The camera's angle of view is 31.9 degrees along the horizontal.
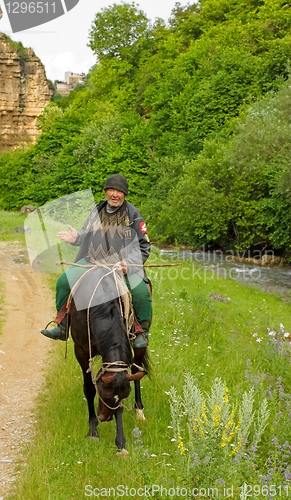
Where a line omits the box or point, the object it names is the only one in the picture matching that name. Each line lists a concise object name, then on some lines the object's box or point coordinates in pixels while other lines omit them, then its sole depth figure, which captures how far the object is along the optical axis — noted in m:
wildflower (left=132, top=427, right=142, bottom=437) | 5.35
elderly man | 6.26
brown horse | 5.20
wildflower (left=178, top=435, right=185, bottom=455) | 4.75
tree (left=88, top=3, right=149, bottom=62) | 55.66
